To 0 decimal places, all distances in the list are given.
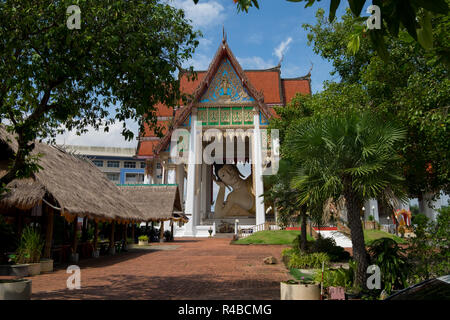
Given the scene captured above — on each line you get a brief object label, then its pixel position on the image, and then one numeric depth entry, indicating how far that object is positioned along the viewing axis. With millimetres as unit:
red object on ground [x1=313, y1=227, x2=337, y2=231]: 26438
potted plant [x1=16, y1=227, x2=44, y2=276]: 10125
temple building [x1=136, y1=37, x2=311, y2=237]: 32094
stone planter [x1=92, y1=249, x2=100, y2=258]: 15855
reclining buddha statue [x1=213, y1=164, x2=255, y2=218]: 39562
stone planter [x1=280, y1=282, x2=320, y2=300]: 5992
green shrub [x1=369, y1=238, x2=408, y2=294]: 6948
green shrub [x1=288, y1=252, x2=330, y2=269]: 11383
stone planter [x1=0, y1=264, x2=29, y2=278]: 9648
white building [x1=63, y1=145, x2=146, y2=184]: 70438
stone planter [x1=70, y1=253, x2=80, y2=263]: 13688
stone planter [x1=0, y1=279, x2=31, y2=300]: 5676
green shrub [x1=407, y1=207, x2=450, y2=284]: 6859
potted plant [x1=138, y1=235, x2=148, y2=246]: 24469
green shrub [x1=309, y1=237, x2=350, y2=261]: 13492
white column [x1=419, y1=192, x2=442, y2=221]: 30797
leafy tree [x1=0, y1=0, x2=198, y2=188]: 6230
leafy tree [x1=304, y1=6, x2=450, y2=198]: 7219
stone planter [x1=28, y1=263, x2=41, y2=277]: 9983
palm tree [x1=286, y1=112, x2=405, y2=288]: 6805
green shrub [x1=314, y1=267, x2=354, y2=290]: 7176
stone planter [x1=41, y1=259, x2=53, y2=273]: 10891
